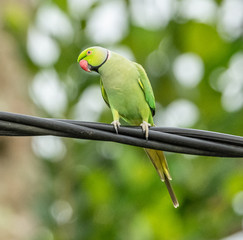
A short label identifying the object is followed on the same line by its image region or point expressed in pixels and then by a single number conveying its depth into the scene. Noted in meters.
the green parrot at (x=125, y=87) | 7.71
